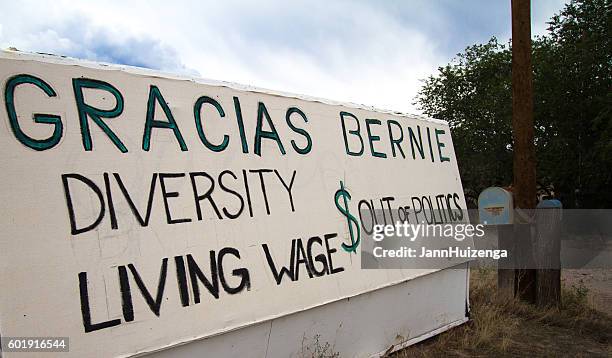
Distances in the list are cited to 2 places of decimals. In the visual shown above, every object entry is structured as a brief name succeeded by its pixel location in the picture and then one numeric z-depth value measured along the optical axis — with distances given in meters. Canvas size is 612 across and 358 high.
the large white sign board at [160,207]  2.69
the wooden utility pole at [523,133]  7.61
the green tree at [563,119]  16.73
